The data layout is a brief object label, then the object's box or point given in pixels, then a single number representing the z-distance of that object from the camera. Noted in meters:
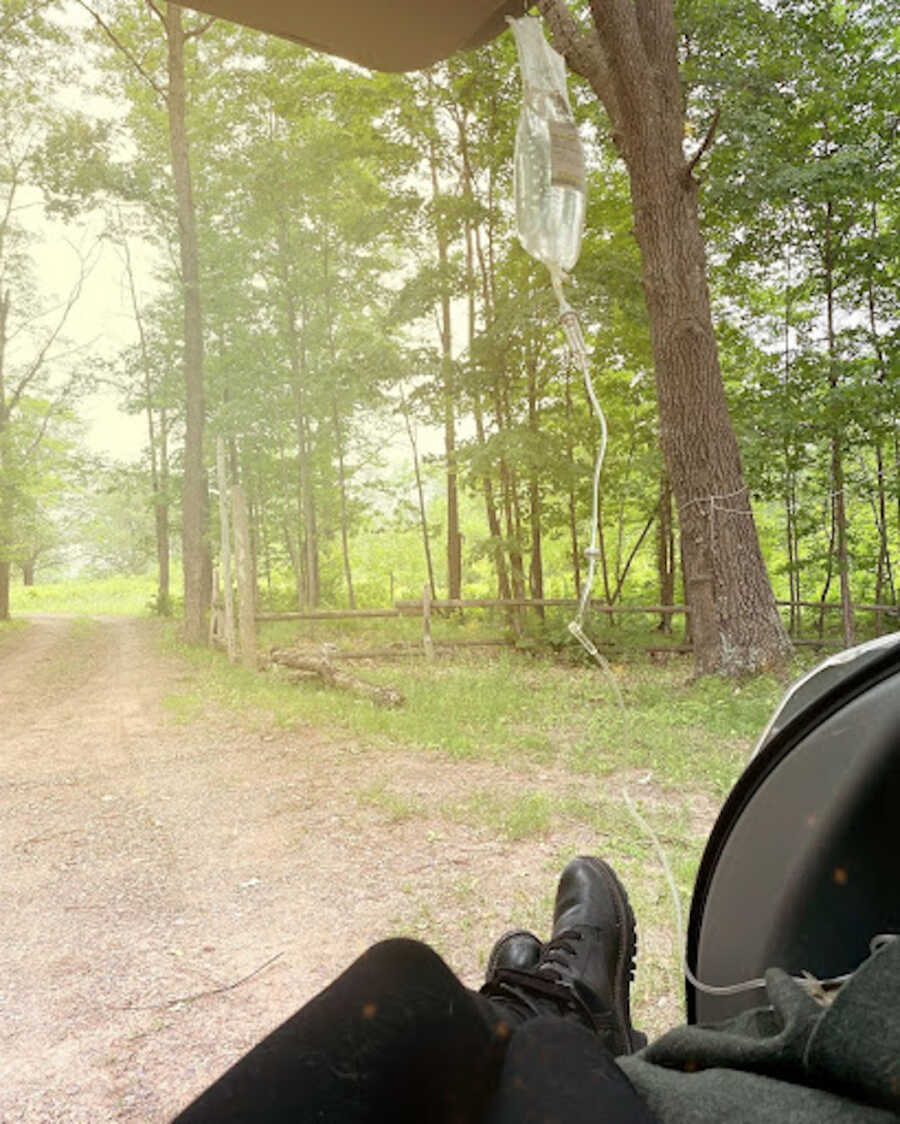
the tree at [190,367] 7.65
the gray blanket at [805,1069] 0.42
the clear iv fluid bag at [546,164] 1.46
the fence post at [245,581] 5.79
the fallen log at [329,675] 4.41
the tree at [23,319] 9.24
